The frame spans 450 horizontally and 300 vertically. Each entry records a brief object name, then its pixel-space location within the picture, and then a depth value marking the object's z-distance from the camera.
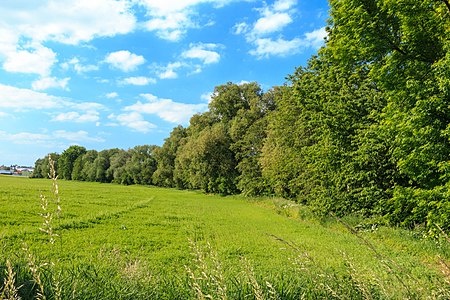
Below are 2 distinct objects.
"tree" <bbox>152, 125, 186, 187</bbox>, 70.74
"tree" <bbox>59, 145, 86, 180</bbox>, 116.50
